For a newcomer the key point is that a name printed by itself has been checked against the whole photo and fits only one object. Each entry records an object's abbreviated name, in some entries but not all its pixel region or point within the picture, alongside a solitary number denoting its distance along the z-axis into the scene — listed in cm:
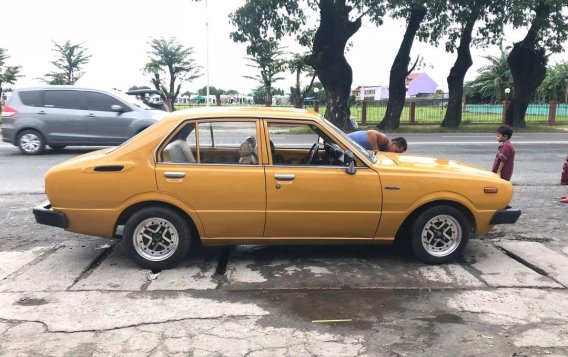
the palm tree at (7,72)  3841
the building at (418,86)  9300
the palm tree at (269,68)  4522
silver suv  1236
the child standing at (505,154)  641
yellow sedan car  451
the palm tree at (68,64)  5203
